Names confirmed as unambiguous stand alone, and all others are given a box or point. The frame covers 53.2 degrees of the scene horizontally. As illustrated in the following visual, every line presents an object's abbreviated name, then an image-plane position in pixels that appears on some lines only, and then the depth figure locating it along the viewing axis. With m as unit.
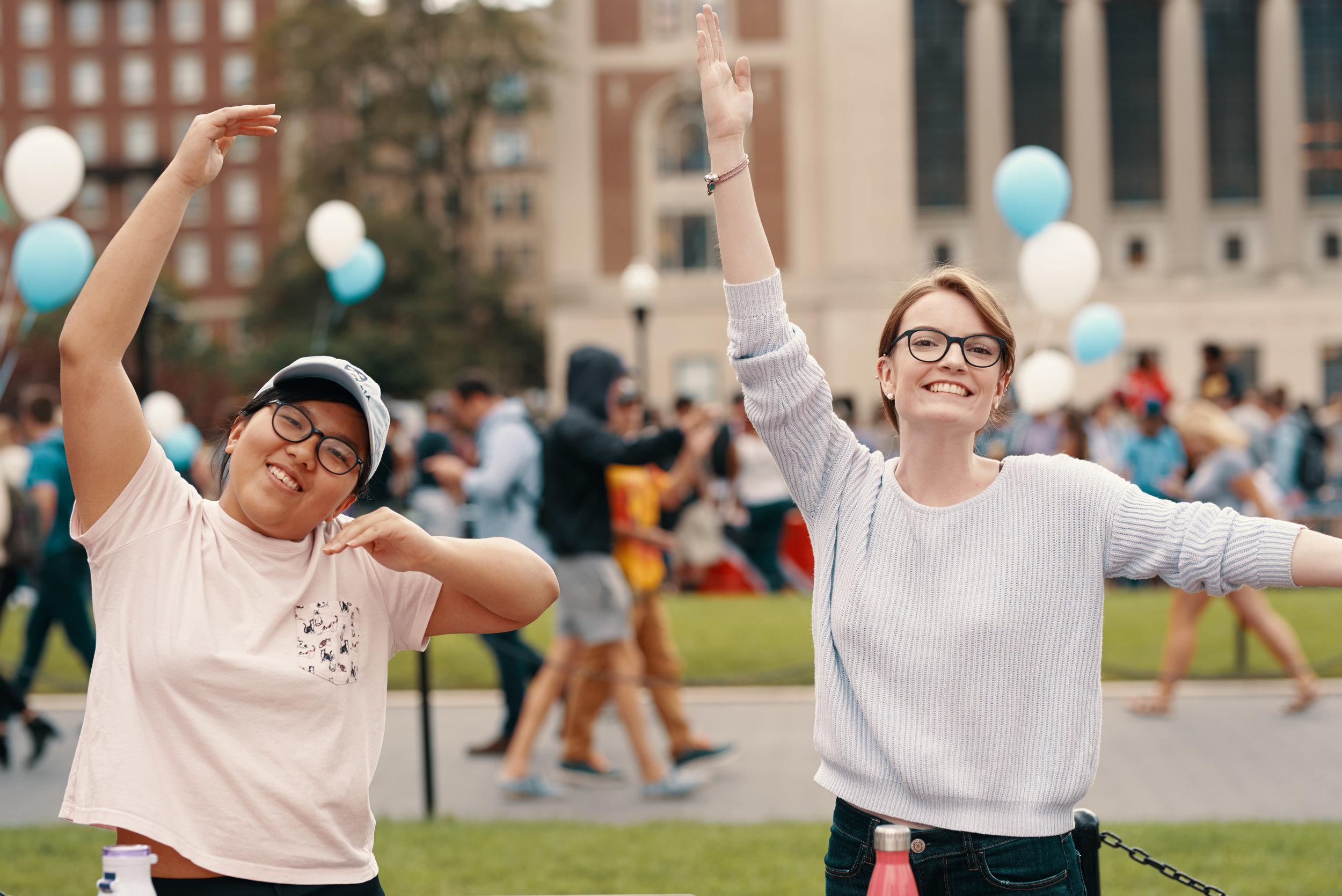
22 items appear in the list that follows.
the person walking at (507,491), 7.29
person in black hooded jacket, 6.54
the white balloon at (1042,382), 11.70
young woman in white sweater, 2.25
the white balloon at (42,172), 9.13
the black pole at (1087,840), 2.85
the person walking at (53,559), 8.23
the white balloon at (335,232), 11.67
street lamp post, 19.47
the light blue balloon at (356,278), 12.07
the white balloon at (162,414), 11.97
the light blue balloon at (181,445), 12.22
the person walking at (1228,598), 7.71
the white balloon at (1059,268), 10.45
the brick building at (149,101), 66.56
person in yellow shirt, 6.79
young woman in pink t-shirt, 2.13
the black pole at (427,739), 5.89
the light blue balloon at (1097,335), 13.02
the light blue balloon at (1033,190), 9.85
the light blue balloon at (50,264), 8.78
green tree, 39.84
